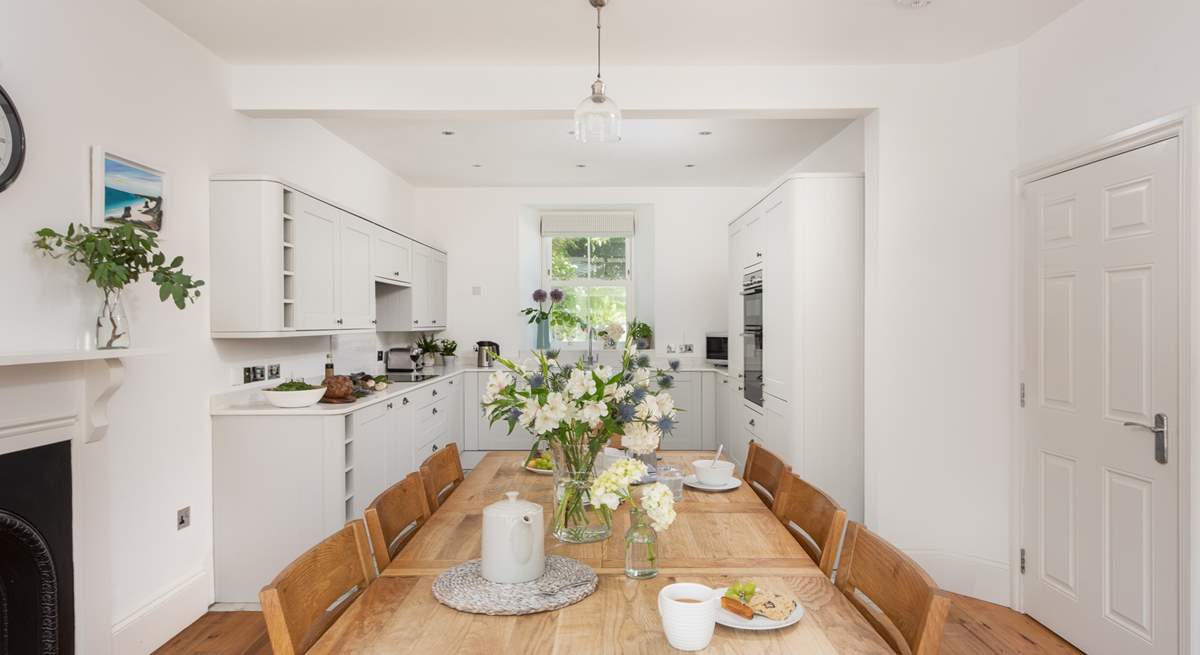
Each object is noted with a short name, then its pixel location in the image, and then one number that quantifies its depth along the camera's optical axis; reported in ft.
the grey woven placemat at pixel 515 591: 4.25
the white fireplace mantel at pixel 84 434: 6.85
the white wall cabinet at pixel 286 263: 10.16
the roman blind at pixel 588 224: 21.57
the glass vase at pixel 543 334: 21.65
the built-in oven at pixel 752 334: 13.92
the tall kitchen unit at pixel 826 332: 11.81
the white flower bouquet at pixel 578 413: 5.02
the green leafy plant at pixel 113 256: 7.20
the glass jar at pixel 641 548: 4.64
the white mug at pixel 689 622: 3.68
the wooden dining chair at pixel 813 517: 5.37
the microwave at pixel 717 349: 19.51
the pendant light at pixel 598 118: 6.91
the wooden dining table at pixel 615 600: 3.85
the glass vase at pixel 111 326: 7.65
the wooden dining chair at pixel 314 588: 3.82
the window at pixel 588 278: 22.21
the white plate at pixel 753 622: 3.93
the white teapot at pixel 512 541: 4.48
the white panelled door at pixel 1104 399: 7.48
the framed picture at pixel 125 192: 7.86
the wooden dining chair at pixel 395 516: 5.35
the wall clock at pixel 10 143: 6.61
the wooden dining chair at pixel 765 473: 7.20
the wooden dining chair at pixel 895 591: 3.75
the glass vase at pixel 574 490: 5.35
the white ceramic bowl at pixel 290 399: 10.34
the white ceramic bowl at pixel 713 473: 7.42
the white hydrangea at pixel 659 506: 4.34
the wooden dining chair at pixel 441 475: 7.30
